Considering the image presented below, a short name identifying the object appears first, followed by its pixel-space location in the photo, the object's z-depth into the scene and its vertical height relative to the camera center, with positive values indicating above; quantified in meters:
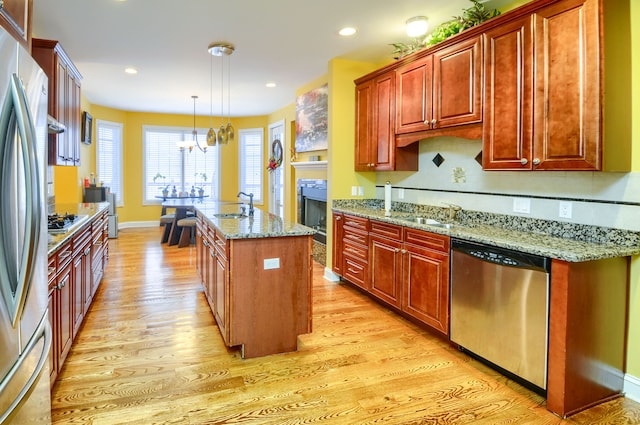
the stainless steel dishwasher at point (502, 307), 2.29 -0.67
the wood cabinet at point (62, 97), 3.65 +1.02
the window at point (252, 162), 9.54 +0.88
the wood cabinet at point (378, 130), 4.14 +0.75
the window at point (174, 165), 9.24 +0.80
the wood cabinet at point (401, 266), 3.06 -0.59
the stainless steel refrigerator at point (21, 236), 1.13 -0.12
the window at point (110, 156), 8.45 +0.92
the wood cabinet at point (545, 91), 2.28 +0.68
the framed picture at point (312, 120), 5.29 +1.11
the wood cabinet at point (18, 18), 1.36 +0.65
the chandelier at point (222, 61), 4.30 +1.61
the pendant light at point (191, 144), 8.31 +1.15
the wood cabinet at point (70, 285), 2.35 -0.61
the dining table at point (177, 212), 7.00 -0.23
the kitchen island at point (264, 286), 2.83 -0.62
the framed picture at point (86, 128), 7.05 +1.24
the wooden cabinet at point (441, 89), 3.08 +0.93
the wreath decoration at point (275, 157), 8.33 +0.90
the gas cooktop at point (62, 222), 2.75 -0.17
